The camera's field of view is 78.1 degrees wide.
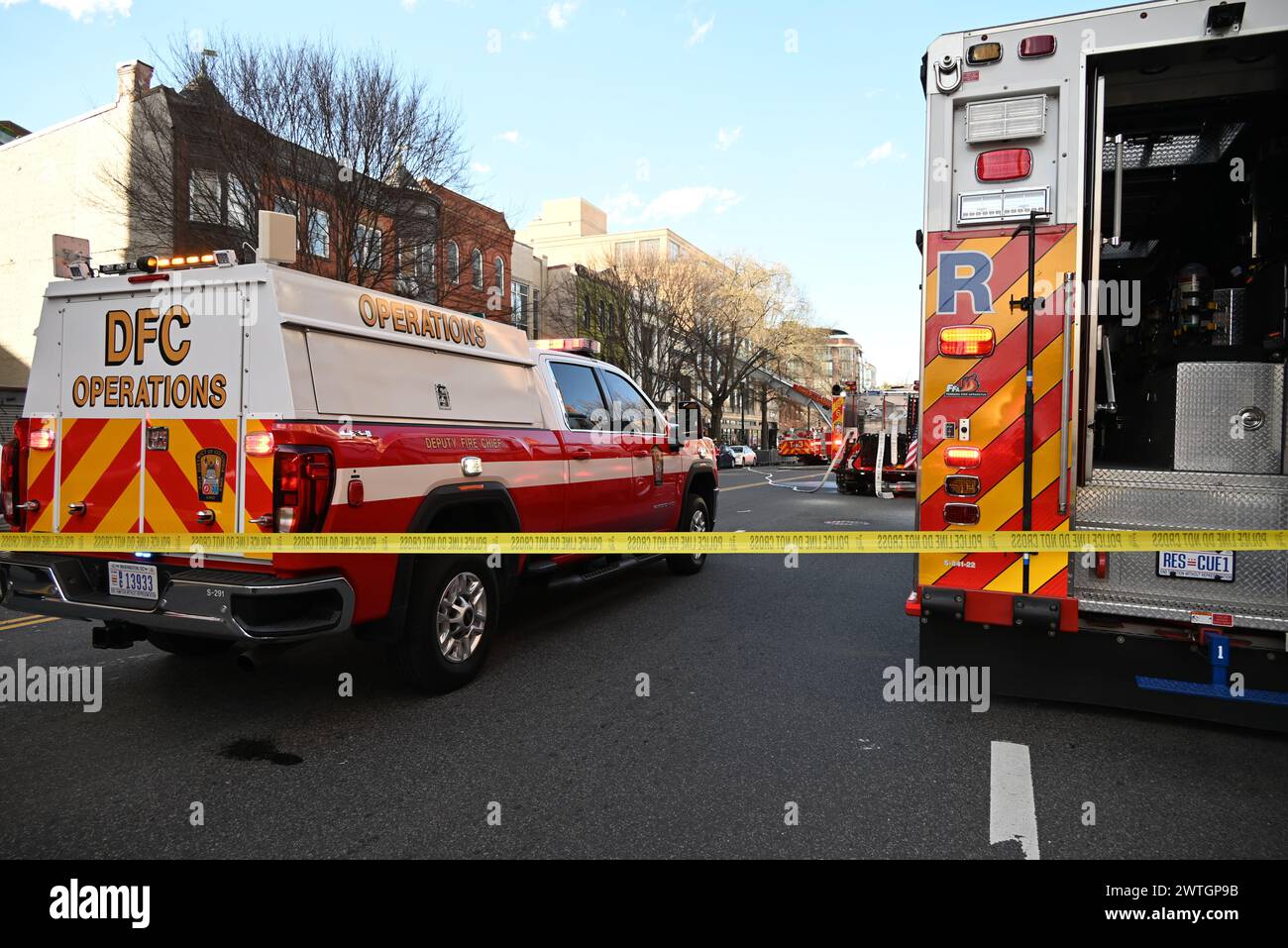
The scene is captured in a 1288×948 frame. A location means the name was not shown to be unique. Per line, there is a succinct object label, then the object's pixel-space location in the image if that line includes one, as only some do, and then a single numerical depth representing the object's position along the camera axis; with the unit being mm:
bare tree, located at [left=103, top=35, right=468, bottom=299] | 15453
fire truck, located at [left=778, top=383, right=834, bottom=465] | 36119
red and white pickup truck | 3693
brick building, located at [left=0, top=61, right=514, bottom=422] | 15820
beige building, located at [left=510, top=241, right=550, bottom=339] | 32812
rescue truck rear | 3795
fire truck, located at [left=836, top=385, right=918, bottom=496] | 17922
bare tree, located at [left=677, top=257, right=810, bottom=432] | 38781
